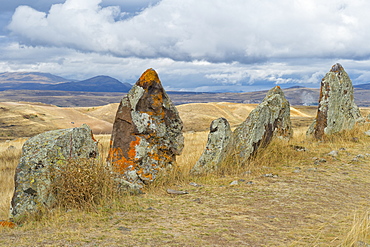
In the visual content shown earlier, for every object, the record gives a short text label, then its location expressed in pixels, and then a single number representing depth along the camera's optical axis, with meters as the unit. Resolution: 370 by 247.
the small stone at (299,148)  12.11
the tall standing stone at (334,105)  15.32
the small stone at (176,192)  7.66
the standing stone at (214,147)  9.45
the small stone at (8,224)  6.27
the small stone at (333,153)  11.62
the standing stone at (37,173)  6.71
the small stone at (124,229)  5.44
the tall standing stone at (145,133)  8.69
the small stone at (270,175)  9.02
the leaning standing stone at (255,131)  10.14
